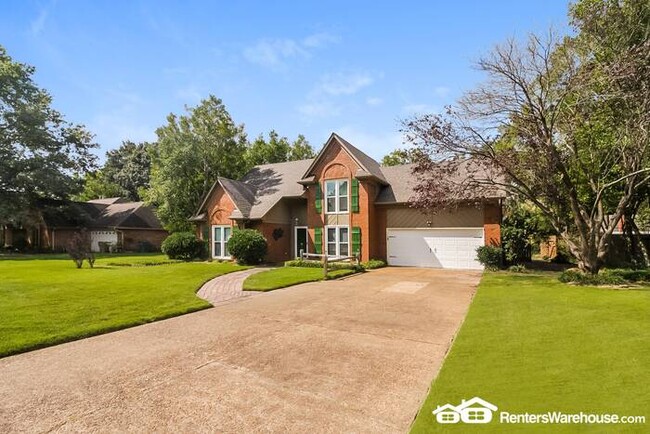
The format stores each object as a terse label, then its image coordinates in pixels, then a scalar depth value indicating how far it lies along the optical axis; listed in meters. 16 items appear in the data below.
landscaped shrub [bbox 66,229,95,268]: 19.20
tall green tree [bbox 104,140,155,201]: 59.22
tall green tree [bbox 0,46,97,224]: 32.31
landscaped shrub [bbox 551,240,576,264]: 21.50
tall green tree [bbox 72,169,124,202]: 58.84
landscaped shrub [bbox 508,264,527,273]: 17.34
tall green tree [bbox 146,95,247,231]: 28.86
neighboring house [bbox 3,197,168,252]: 35.91
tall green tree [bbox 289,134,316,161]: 44.31
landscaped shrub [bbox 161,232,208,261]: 23.98
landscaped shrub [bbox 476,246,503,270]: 17.88
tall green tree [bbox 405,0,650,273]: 13.18
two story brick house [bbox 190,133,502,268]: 19.70
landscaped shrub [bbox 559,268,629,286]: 13.11
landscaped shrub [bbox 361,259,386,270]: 19.80
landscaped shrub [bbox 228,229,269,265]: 21.00
